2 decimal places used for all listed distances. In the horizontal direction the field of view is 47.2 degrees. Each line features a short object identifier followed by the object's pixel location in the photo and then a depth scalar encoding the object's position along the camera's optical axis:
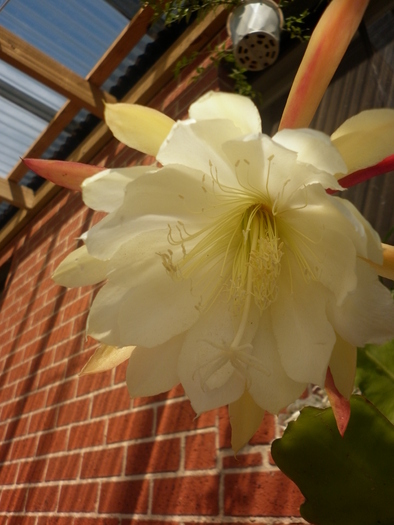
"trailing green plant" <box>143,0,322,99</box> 1.17
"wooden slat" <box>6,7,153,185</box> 1.92
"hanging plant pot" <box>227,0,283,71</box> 1.21
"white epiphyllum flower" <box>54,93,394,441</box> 0.34
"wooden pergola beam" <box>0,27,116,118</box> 1.97
